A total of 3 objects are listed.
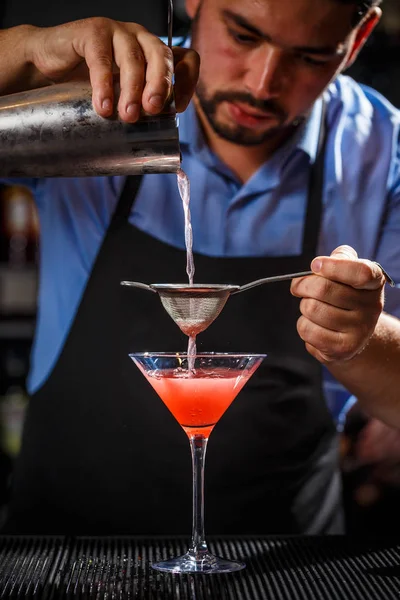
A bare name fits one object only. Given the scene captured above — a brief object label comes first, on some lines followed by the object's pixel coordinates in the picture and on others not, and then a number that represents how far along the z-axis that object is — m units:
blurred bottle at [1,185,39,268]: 3.89
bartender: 2.45
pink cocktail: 1.74
